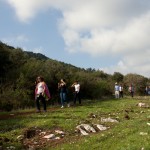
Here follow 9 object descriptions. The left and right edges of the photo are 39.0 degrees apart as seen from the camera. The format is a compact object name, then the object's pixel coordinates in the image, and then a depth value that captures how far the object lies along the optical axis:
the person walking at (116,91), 26.72
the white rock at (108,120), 10.07
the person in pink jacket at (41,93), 12.92
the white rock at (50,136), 8.40
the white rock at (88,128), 8.92
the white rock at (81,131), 8.67
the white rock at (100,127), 9.04
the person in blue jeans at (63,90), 15.72
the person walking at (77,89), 17.30
